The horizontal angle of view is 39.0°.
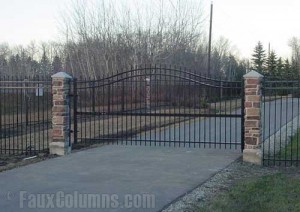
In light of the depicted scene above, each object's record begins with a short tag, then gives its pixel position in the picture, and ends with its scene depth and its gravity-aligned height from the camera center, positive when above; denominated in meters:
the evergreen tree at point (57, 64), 35.77 +2.93
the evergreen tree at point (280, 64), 67.71 +5.80
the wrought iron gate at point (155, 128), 11.14 -1.22
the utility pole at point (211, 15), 35.69 +7.00
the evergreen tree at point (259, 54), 81.97 +8.82
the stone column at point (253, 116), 9.66 -0.42
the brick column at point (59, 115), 10.71 -0.46
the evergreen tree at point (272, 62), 67.00 +6.15
